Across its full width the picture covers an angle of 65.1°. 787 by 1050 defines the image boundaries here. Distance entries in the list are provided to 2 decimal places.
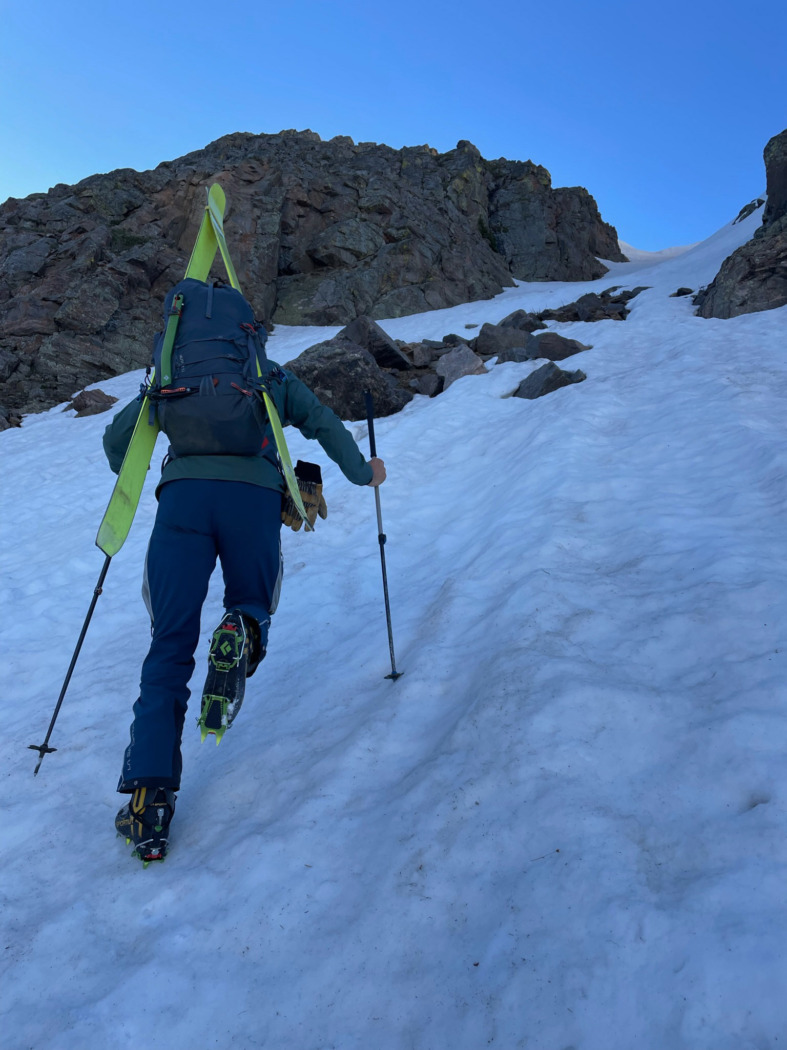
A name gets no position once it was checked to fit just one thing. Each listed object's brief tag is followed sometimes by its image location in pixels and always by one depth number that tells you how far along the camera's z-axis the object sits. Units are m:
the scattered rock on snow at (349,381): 12.27
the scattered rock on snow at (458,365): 13.36
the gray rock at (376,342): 14.83
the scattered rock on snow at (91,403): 17.50
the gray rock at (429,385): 13.12
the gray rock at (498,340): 15.18
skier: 2.81
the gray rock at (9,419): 18.19
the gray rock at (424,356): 15.45
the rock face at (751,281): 12.55
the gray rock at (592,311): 18.05
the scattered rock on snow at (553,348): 12.77
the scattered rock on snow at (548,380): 10.60
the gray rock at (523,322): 17.41
